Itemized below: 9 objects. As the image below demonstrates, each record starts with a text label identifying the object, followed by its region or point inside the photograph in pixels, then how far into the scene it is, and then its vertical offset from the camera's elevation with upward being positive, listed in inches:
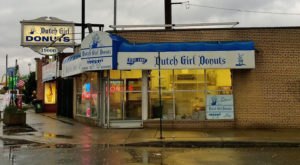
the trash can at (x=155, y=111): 821.9 -20.7
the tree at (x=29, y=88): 2672.2 +80.2
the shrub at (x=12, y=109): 886.5 -16.4
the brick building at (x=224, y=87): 808.3 +24.1
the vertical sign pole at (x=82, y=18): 1153.9 +221.5
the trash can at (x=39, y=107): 1469.0 -20.7
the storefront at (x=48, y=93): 1485.0 +26.9
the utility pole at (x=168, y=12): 1069.1 +217.7
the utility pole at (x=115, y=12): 984.0 +200.5
